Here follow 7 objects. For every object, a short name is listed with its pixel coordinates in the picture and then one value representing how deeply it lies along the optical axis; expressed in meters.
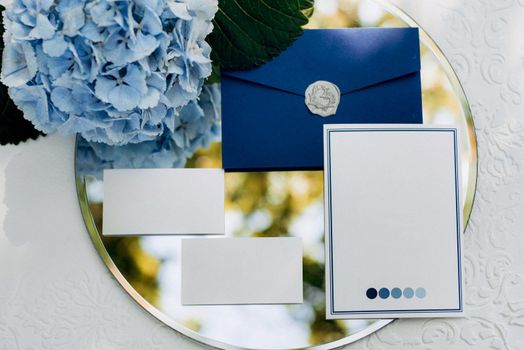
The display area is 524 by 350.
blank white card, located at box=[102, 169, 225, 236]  0.65
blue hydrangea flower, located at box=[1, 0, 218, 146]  0.54
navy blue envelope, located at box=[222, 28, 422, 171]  0.64
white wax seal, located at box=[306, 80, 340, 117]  0.64
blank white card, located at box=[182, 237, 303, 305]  0.64
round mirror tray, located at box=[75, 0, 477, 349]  0.64
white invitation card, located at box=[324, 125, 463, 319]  0.62
